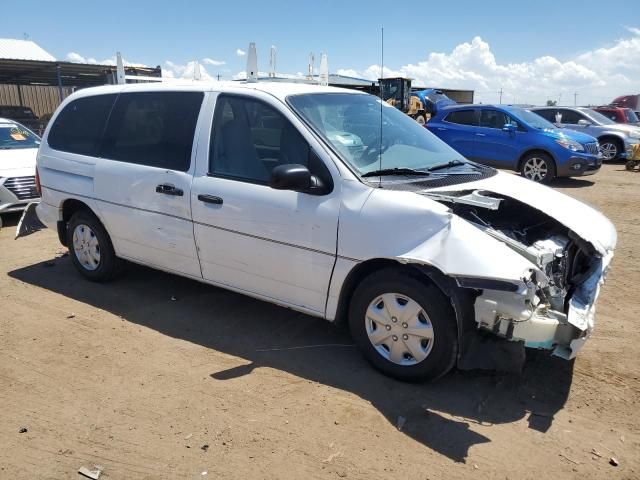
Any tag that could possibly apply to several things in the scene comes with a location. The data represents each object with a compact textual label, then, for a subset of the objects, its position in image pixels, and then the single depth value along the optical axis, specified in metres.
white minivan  3.15
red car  17.67
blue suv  11.38
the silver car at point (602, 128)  15.54
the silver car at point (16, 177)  7.78
